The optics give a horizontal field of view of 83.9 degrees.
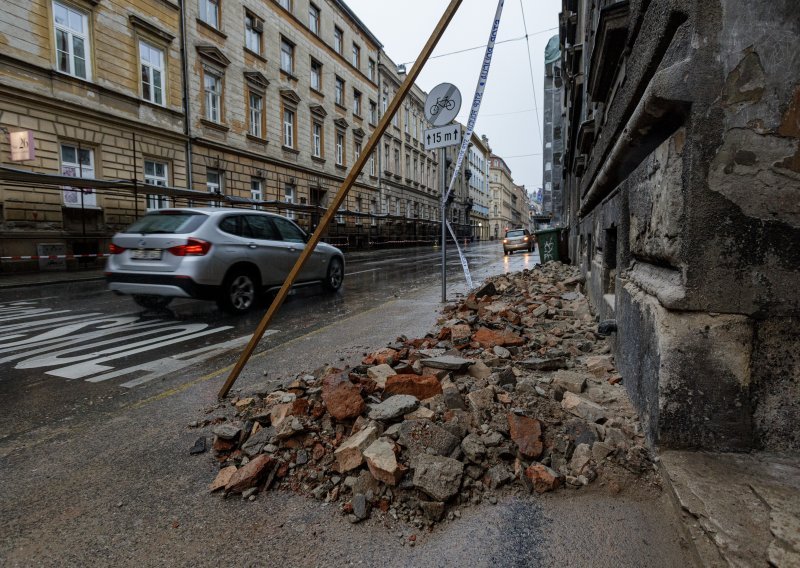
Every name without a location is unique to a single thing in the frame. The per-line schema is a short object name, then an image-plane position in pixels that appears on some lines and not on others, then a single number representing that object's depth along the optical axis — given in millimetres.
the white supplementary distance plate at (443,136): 6715
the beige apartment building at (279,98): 18984
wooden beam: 2615
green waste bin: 13308
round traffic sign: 6646
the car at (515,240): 25672
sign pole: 6883
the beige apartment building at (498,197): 93500
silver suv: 5875
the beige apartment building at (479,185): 71250
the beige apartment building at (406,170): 36469
